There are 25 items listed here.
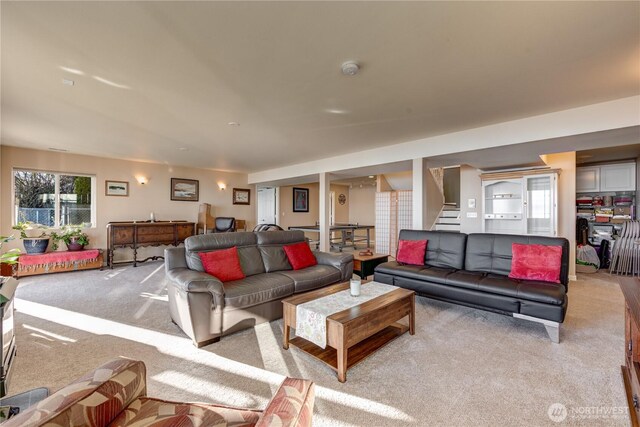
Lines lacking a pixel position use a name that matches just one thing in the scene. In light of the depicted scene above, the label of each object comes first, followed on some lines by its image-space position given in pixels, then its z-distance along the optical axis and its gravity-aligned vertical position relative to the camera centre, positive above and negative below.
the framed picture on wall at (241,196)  8.25 +0.55
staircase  6.56 -0.11
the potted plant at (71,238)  5.46 -0.47
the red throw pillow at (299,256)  3.66 -0.55
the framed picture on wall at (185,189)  7.13 +0.64
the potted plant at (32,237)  5.09 -0.44
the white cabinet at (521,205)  5.00 +0.19
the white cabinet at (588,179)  6.27 +0.81
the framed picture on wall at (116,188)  6.17 +0.58
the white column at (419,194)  4.64 +0.34
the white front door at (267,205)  9.20 +0.31
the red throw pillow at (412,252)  3.87 -0.52
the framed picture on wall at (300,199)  9.65 +0.53
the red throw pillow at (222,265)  2.97 -0.55
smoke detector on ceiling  2.30 +1.24
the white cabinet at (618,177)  5.86 +0.82
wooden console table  5.73 -0.44
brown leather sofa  2.47 -0.72
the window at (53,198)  5.39 +0.32
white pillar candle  2.60 -0.69
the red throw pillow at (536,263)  2.92 -0.52
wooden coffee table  2.01 -0.90
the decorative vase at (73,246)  5.48 -0.63
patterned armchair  0.81 -0.63
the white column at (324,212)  6.30 +0.05
